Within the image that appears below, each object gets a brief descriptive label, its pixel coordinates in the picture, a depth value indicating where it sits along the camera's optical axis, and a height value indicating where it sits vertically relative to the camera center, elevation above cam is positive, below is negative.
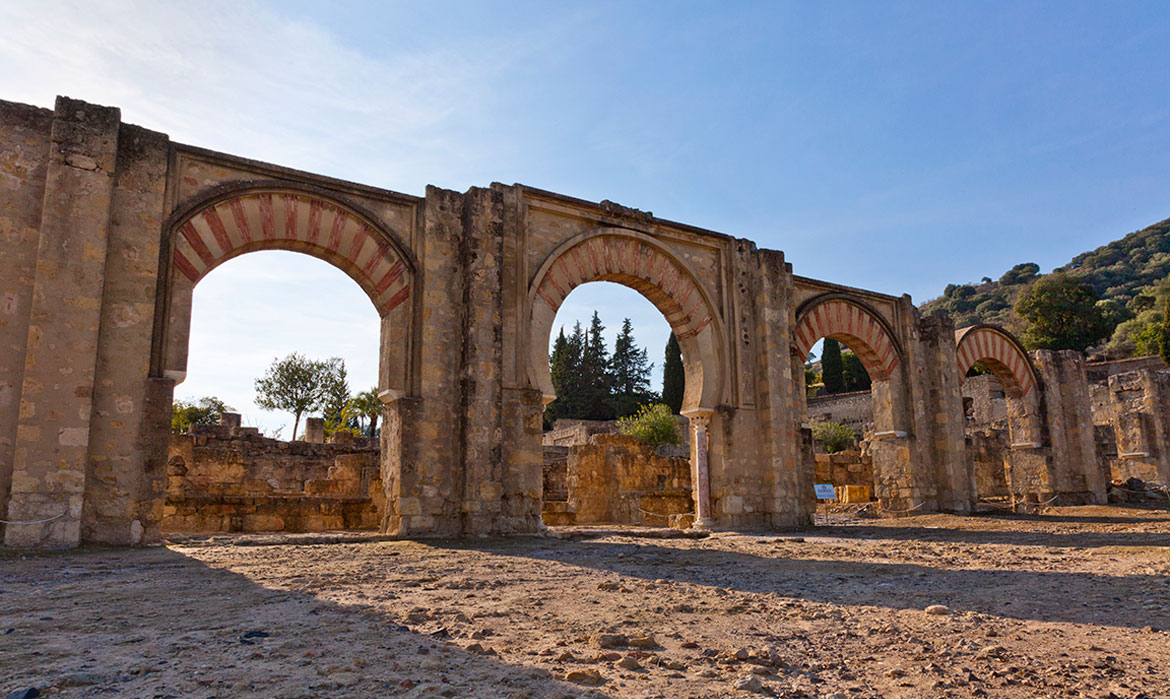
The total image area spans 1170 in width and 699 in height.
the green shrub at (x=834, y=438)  27.20 +1.26
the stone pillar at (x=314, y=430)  16.86 +1.17
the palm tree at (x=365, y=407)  32.44 +3.20
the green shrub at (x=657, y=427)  28.22 +1.84
